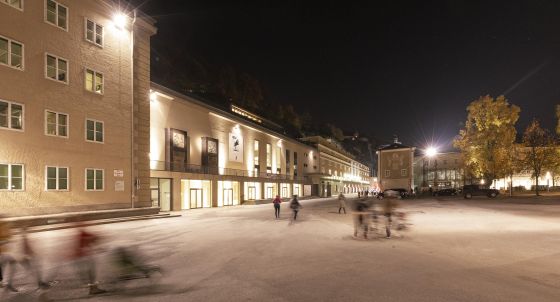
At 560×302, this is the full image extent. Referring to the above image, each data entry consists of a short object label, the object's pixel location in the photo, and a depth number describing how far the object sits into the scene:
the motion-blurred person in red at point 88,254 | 7.12
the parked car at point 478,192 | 49.72
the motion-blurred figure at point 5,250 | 7.48
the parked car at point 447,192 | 59.79
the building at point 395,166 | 78.38
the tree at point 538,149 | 52.78
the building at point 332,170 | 85.62
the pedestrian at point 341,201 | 29.85
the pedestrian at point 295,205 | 23.78
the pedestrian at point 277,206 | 26.05
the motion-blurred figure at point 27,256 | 7.66
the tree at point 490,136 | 48.66
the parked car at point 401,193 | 56.61
